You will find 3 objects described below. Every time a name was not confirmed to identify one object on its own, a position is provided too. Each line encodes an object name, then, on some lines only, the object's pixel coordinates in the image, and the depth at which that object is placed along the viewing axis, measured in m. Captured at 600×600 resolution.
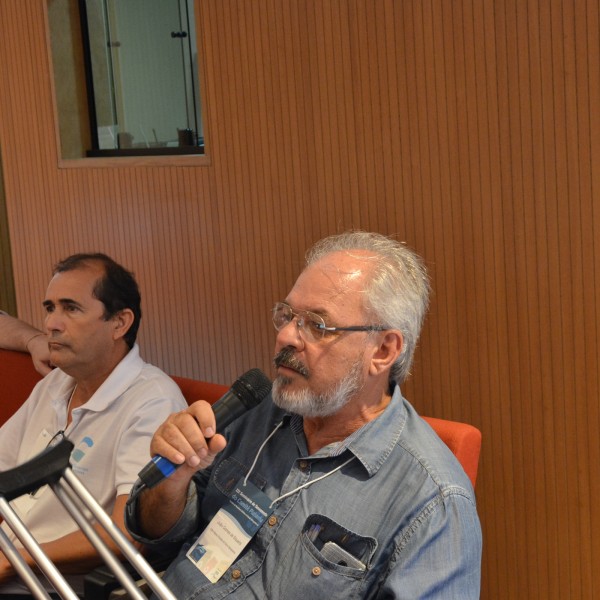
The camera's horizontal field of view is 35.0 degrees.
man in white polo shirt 2.54
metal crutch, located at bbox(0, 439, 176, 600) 1.07
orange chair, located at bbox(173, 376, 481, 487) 2.24
